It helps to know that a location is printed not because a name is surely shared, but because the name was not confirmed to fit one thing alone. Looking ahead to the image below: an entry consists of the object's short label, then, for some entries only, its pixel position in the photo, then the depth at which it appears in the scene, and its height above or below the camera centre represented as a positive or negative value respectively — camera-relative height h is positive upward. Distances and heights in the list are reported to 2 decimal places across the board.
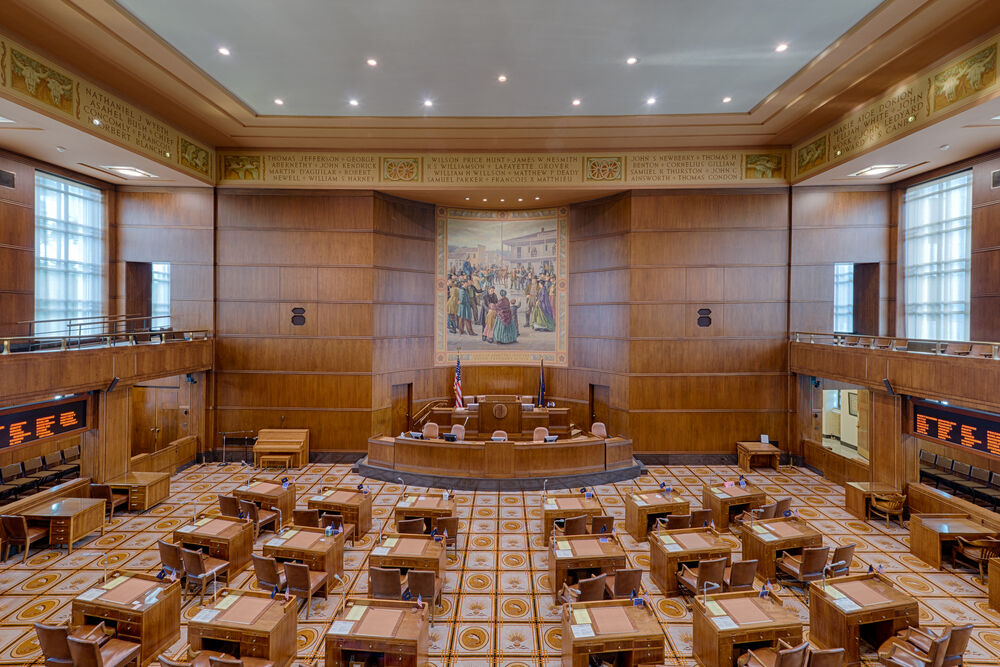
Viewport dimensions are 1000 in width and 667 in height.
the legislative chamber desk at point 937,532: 7.48 -3.01
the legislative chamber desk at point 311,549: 6.67 -2.97
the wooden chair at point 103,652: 4.61 -3.24
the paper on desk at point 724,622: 5.02 -2.95
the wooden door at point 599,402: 14.18 -2.11
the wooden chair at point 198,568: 6.45 -3.14
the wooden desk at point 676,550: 6.68 -2.95
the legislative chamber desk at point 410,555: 6.45 -2.94
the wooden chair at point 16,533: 7.54 -3.14
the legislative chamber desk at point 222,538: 6.98 -2.98
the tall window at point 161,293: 13.32 +0.86
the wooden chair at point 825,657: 4.46 -2.89
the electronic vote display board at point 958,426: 7.91 -1.61
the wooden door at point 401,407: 14.30 -2.30
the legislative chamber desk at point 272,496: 8.75 -2.97
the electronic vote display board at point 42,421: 8.05 -1.64
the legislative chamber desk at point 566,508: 8.05 -2.91
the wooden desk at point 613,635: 4.71 -2.91
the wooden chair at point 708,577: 6.11 -3.02
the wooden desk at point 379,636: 4.71 -2.92
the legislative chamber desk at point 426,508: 8.12 -2.92
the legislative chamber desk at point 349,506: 8.38 -2.98
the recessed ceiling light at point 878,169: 11.05 +3.59
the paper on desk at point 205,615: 5.02 -2.90
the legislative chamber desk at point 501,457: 11.31 -2.94
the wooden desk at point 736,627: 4.94 -2.95
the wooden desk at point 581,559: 6.46 -2.95
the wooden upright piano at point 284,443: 12.58 -2.95
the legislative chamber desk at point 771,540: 7.04 -2.97
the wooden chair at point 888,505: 9.16 -3.19
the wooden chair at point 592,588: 5.80 -2.99
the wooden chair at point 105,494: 9.12 -3.05
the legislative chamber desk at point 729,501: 8.86 -3.03
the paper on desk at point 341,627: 4.78 -2.88
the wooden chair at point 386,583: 5.91 -3.01
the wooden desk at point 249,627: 4.92 -2.96
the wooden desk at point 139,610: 5.24 -3.01
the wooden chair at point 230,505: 8.26 -2.95
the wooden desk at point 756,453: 12.55 -3.09
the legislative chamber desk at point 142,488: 9.58 -3.12
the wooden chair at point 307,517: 7.83 -2.96
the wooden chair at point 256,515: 8.32 -3.18
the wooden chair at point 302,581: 6.12 -3.16
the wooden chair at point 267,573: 6.14 -3.03
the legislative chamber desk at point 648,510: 8.41 -3.01
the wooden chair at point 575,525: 7.54 -2.94
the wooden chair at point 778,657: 4.41 -3.07
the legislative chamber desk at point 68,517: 7.93 -3.07
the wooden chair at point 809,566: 6.70 -3.15
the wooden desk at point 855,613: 5.32 -3.04
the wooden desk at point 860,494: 9.44 -3.12
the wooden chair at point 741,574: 6.25 -3.04
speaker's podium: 13.38 -2.43
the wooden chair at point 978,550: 7.20 -3.19
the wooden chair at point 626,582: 5.88 -2.97
